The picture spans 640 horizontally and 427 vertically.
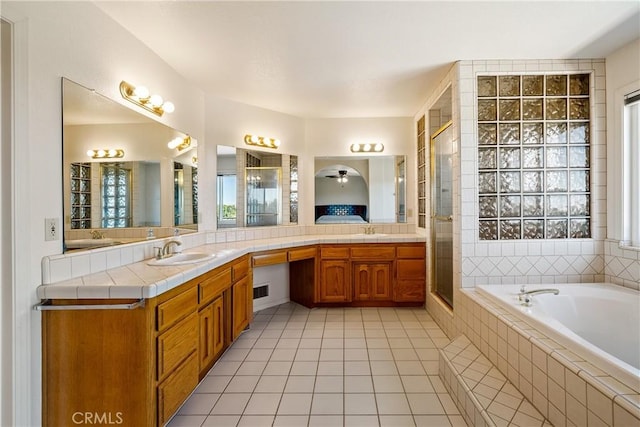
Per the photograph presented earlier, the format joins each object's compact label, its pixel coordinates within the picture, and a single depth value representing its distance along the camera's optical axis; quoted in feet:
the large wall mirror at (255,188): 10.24
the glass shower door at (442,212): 8.77
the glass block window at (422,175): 11.25
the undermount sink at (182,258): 6.20
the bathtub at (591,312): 5.82
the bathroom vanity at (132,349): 4.41
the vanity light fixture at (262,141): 10.87
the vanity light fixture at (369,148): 12.59
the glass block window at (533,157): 7.80
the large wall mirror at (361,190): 12.49
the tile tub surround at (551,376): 3.48
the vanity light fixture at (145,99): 6.41
